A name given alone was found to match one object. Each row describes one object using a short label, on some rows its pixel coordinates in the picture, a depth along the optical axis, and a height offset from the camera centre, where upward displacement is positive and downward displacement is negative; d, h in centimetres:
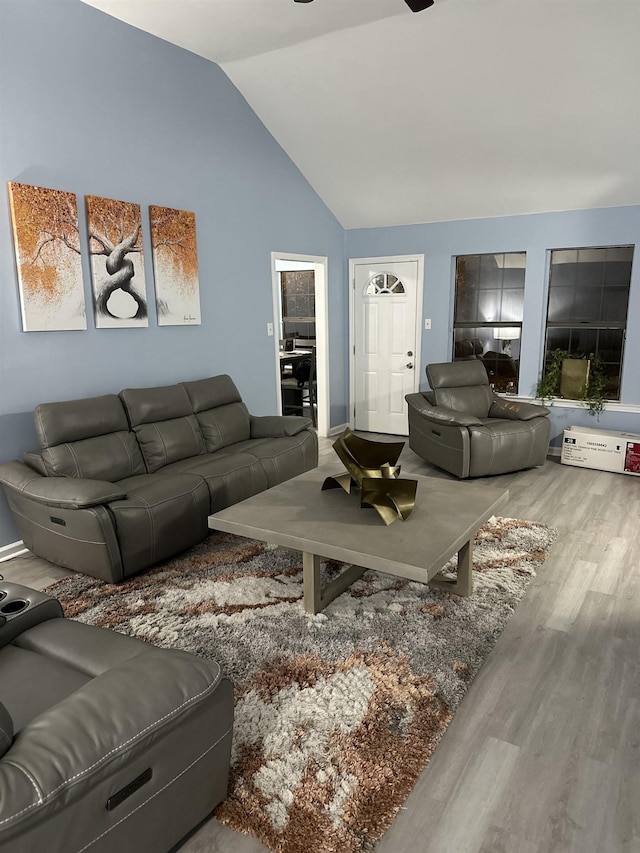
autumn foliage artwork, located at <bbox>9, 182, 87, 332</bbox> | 359 +31
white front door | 671 -38
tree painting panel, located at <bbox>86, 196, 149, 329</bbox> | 405 +31
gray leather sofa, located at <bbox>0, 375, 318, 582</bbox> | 322 -102
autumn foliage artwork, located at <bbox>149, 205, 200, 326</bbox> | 452 +32
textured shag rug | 186 -146
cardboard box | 522 -126
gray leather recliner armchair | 505 -103
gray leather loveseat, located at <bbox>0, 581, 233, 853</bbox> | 130 -105
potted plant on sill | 576 -74
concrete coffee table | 254 -101
